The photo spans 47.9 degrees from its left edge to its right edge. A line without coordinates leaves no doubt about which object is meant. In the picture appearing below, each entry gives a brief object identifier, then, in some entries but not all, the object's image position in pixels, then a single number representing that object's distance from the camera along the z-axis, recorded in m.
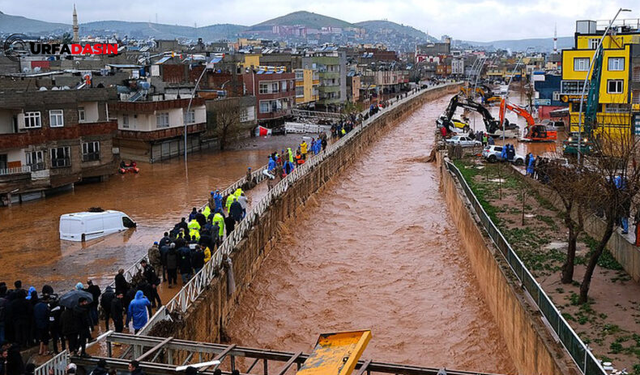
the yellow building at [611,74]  47.56
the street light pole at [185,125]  44.08
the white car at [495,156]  42.34
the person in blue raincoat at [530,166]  35.05
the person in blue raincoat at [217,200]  26.97
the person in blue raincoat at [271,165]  37.50
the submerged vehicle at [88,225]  25.30
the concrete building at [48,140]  32.84
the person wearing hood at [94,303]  14.84
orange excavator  54.38
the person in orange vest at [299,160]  40.76
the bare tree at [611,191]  16.77
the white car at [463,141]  50.09
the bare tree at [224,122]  52.25
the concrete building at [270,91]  64.12
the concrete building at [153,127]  45.66
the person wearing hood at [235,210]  24.56
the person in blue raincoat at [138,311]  14.37
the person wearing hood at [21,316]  13.66
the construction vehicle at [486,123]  58.72
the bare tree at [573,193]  18.16
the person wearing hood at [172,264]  18.00
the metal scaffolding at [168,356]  11.53
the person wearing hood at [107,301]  14.89
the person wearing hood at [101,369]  11.01
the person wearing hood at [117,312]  14.40
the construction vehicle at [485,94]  98.90
